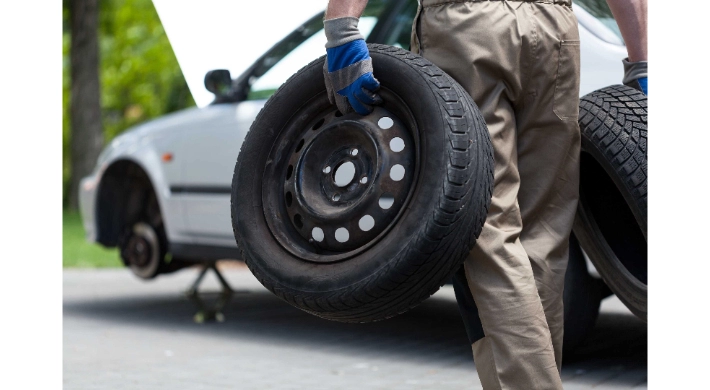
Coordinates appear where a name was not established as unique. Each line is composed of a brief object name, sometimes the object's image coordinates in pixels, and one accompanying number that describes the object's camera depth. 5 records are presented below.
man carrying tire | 4.81
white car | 9.78
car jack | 11.23
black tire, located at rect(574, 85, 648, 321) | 6.15
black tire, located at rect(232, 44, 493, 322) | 4.53
